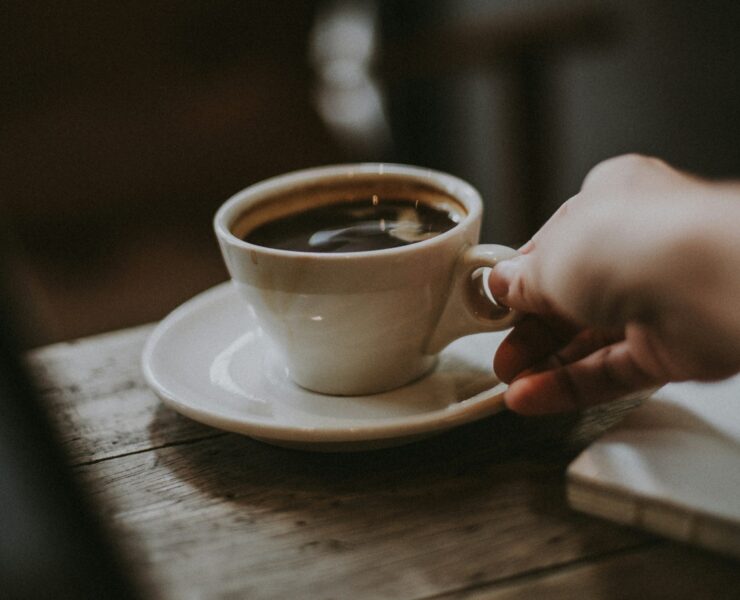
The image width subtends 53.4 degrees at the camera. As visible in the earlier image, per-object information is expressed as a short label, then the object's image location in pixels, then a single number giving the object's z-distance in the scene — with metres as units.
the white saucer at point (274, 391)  0.53
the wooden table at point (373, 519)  0.45
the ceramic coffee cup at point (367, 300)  0.57
